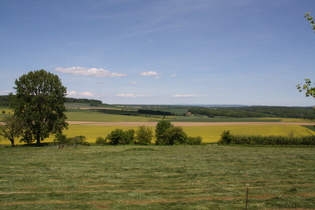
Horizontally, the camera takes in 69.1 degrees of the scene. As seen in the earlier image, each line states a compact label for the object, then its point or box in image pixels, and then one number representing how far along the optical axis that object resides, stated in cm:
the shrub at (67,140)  4266
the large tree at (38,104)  3950
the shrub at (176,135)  5059
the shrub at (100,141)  4872
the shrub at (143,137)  5062
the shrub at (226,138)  5047
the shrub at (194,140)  4972
